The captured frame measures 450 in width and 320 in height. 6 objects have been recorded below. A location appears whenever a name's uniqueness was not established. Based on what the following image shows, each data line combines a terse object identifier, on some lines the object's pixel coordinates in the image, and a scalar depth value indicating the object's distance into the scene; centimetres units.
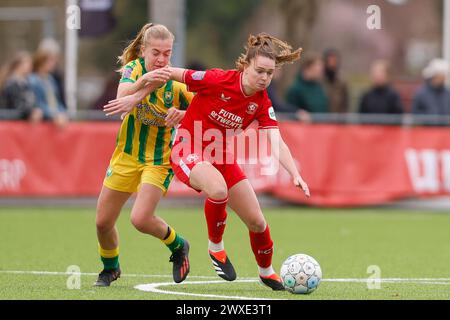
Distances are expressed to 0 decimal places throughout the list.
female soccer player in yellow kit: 933
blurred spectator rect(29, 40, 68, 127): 1730
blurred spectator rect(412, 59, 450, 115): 1817
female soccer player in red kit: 908
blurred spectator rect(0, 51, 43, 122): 1744
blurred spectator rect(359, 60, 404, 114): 1853
